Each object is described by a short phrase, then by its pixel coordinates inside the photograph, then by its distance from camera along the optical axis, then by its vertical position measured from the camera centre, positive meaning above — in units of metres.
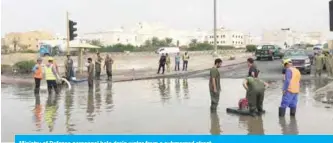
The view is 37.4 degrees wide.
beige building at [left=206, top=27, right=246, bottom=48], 186.00 +5.80
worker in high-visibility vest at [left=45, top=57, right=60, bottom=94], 16.92 -0.69
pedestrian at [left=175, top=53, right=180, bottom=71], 32.34 -0.46
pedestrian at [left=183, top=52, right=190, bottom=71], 32.19 -0.46
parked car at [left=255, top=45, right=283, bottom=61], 43.44 -0.05
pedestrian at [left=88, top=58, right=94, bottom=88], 20.25 -0.76
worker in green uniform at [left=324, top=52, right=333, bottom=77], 25.49 -0.67
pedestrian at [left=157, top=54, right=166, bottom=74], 29.91 -0.53
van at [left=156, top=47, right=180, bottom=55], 81.41 +0.71
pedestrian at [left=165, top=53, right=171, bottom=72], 31.08 -0.62
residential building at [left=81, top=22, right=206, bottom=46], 179.00 +6.73
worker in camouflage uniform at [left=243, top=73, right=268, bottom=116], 11.19 -0.92
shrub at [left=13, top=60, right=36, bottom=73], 29.17 -0.61
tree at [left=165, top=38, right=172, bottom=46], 158.88 +4.05
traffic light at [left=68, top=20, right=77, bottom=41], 25.56 +1.35
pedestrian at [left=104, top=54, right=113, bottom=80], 25.40 -0.56
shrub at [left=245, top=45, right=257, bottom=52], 73.38 +0.56
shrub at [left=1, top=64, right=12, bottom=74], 30.53 -0.81
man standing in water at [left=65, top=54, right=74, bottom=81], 21.95 -0.59
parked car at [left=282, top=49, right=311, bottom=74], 28.66 -0.71
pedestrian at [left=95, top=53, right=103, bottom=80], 25.12 -0.59
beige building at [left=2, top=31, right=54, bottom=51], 158.00 +6.20
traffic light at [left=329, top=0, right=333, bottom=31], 11.74 +0.93
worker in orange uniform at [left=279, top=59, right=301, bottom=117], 10.98 -0.85
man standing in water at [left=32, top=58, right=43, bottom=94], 17.05 -0.61
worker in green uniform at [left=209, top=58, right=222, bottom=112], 11.87 -0.74
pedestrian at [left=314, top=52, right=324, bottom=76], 25.02 -0.64
